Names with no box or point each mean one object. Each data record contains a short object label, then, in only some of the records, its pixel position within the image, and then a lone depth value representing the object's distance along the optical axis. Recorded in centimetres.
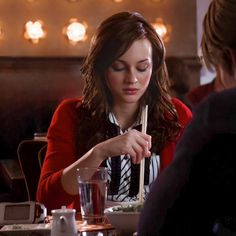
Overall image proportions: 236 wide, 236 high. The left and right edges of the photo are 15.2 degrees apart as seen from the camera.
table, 228
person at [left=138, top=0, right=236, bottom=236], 165
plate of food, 225
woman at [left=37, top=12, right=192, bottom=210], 286
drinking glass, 241
